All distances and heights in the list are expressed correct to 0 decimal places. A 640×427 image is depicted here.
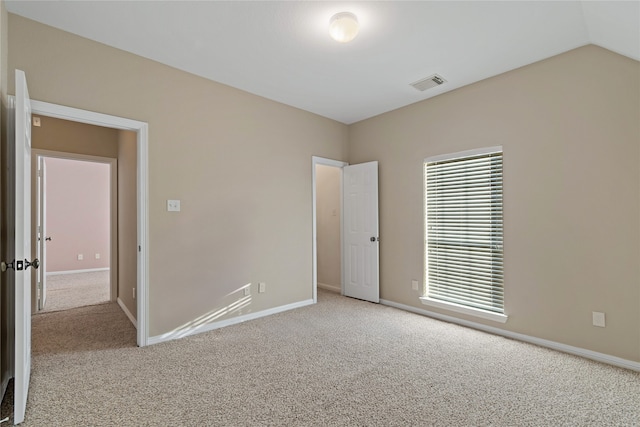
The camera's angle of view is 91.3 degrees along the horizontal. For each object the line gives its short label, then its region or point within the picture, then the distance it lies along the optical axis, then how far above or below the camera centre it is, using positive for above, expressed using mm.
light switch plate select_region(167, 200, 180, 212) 3168 +106
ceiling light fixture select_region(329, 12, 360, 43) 2340 +1428
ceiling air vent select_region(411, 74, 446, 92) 3382 +1471
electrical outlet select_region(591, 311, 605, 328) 2676 -911
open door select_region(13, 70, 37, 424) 1842 -196
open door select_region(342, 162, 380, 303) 4535 -256
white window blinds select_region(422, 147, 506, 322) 3398 -214
